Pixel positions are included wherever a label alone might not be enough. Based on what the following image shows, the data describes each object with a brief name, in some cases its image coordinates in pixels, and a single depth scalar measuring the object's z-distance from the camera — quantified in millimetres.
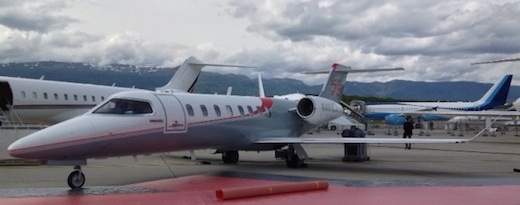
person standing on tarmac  26862
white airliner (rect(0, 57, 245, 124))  22344
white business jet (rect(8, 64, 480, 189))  9891
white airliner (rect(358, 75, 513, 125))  58912
